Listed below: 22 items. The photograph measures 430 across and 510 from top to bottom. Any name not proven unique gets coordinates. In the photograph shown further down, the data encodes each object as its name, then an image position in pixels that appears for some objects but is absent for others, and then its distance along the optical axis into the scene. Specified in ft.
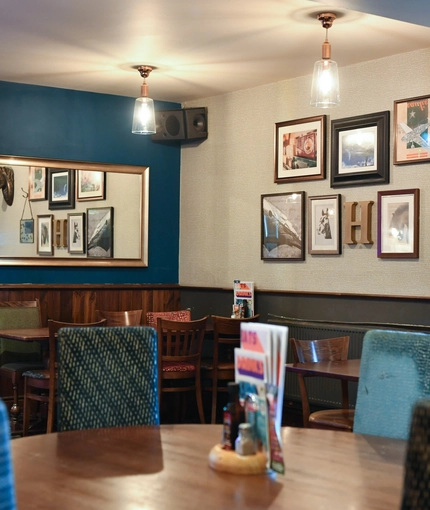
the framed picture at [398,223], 19.15
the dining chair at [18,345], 21.07
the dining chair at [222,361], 20.26
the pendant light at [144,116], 20.98
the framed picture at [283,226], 22.15
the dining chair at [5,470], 4.20
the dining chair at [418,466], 3.73
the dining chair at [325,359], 13.57
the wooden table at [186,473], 5.64
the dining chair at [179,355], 19.49
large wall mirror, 22.89
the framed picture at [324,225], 21.09
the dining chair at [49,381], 18.04
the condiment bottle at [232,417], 6.50
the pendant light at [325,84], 16.25
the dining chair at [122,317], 22.75
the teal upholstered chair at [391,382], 8.66
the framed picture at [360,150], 19.88
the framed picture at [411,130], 19.01
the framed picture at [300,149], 21.58
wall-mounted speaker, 25.00
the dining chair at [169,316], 22.97
